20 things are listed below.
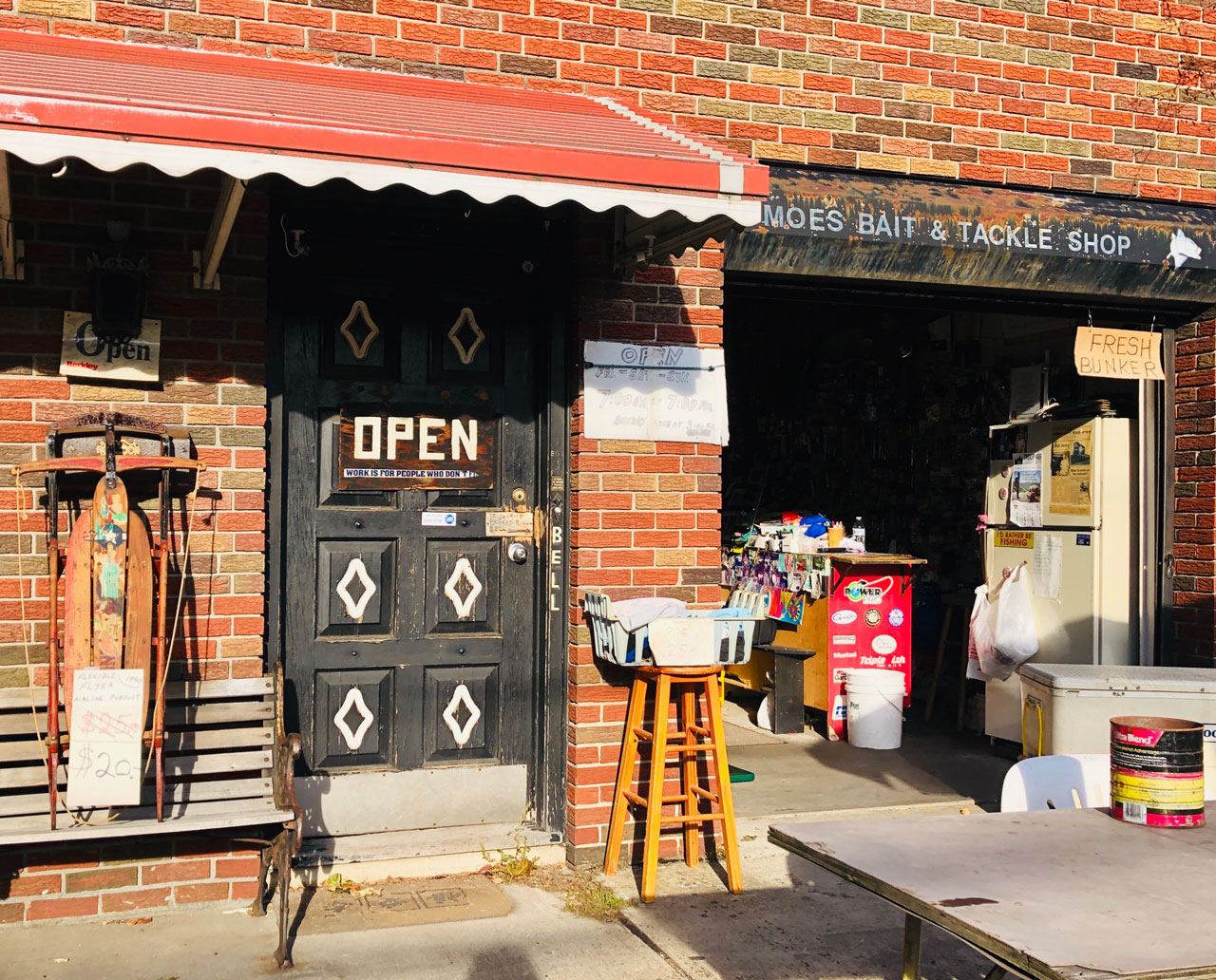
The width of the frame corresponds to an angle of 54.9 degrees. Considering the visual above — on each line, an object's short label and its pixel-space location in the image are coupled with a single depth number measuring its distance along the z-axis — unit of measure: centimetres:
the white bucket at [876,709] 769
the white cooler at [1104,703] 480
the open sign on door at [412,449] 514
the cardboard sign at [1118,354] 663
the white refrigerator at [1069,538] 701
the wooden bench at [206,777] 412
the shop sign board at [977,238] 558
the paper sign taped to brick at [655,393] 521
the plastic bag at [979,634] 756
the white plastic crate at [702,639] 486
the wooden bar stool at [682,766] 486
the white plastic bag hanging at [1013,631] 732
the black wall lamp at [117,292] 453
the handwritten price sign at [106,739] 396
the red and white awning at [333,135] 350
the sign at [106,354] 451
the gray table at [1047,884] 210
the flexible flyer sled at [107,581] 403
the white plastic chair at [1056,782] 361
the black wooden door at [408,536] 508
